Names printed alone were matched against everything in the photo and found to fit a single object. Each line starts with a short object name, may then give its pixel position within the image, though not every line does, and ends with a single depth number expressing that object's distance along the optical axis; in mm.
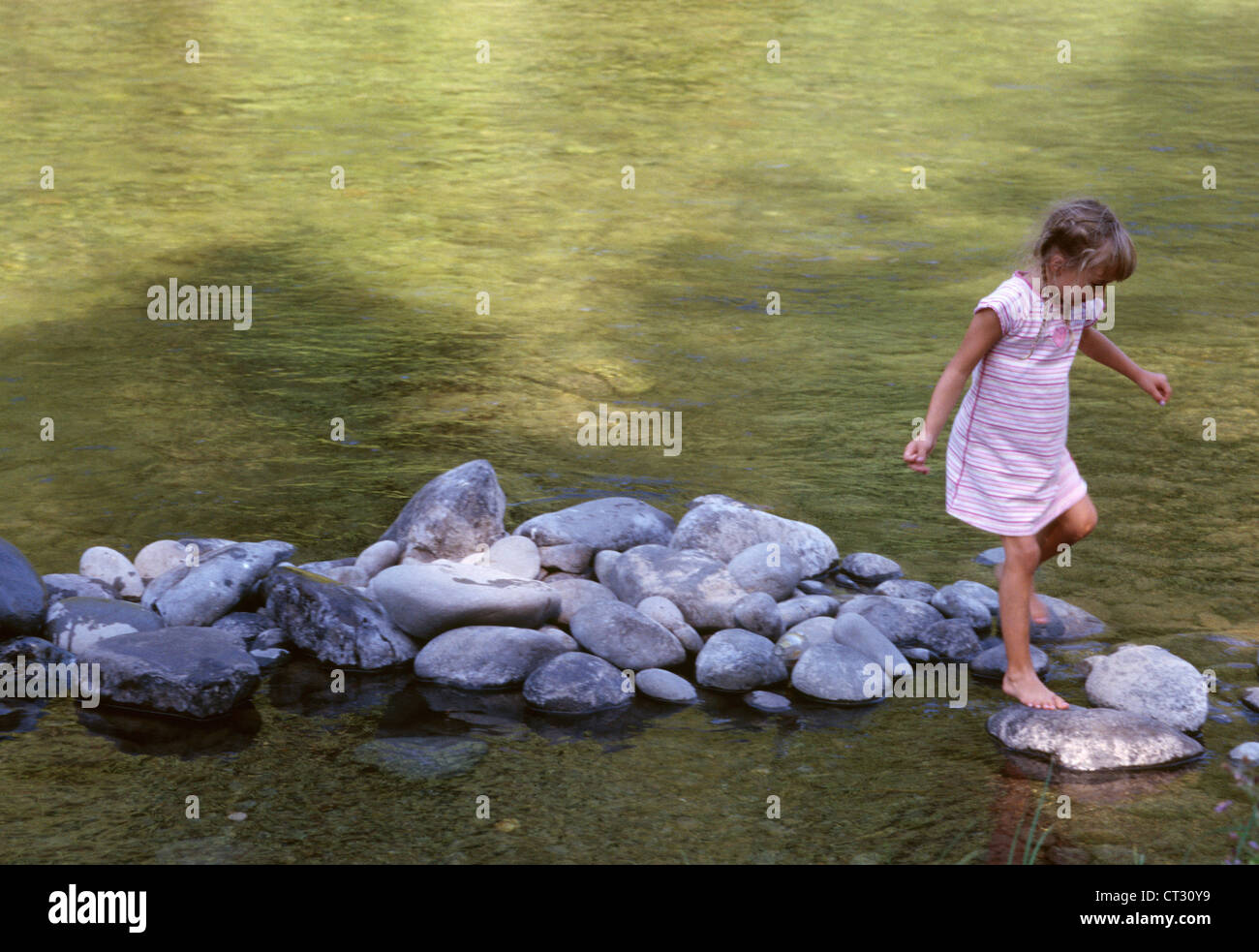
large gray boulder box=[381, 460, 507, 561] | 4273
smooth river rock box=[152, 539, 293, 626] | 3998
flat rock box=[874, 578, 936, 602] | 4168
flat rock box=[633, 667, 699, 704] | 3701
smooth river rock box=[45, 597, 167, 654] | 3848
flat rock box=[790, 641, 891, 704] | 3701
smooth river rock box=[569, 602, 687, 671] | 3830
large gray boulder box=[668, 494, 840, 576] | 4363
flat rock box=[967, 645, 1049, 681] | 3811
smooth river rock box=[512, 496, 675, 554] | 4379
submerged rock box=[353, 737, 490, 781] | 3365
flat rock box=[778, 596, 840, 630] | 4066
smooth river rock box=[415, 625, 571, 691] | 3783
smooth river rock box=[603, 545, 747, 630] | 4062
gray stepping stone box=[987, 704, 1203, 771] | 3402
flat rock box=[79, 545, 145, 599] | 4176
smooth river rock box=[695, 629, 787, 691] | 3754
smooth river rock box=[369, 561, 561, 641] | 3896
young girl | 3533
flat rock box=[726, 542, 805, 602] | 4172
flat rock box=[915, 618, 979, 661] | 3904
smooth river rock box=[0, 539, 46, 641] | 3824
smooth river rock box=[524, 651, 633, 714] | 3660
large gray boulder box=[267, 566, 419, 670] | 3855
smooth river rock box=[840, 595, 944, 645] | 3945
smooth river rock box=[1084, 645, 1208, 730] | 3533
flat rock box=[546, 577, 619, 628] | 4066
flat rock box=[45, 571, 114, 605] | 4062
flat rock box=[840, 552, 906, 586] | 4305
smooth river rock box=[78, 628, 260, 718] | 3562
